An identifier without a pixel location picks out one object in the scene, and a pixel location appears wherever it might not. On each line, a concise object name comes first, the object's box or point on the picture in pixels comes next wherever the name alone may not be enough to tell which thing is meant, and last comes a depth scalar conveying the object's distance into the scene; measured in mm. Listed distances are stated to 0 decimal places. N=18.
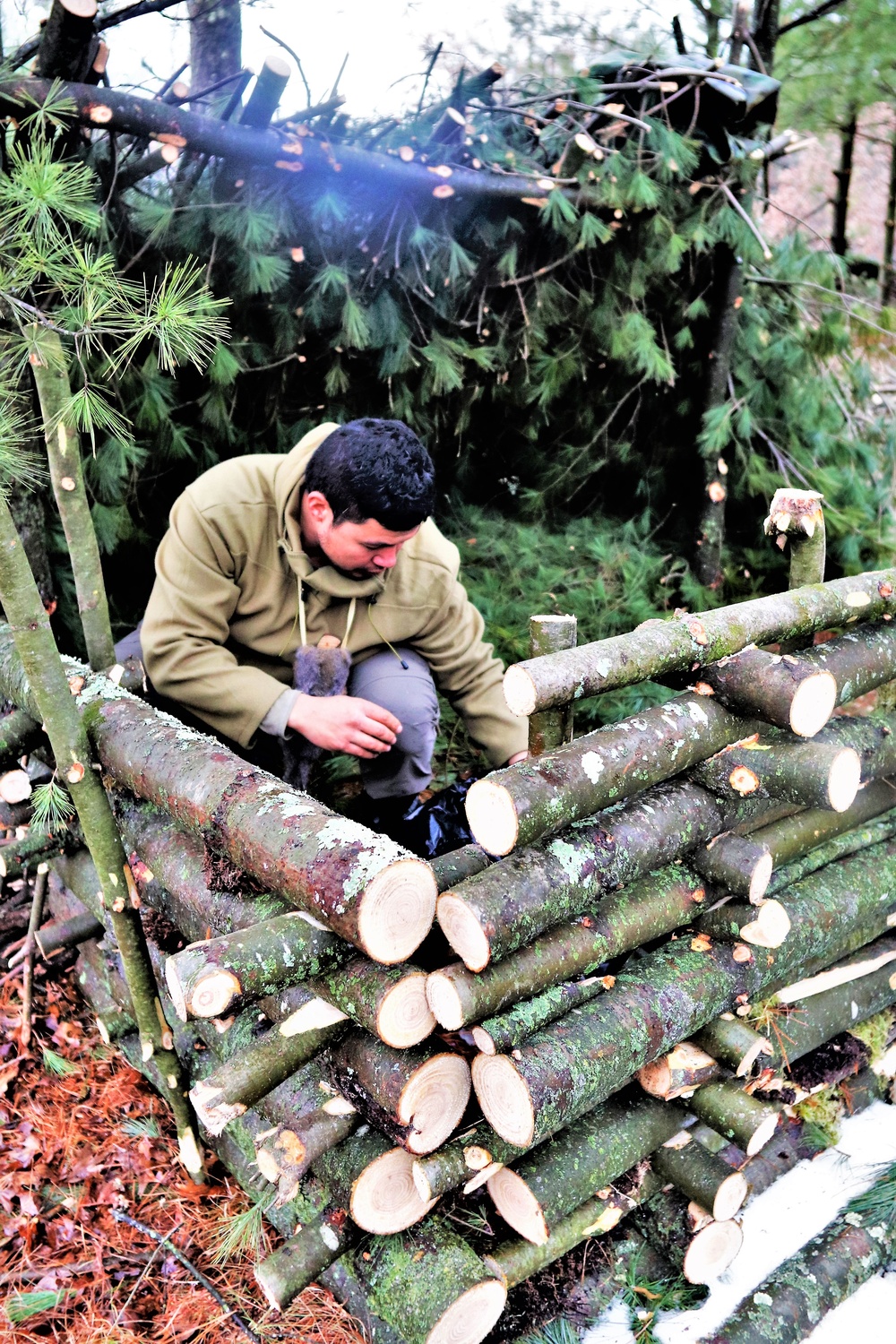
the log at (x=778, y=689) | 1809
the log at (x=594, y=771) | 1628
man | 2514
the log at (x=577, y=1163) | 1743
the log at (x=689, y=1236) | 1999
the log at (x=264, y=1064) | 1571
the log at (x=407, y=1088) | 1557
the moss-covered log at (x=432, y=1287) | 1580
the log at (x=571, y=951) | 1588
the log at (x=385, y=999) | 1513
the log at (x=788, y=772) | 1840
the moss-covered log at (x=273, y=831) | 1467
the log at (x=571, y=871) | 1578
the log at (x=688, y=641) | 1713
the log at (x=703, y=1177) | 1924
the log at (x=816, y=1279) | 1922
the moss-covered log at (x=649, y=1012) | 1619
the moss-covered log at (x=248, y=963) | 1453
